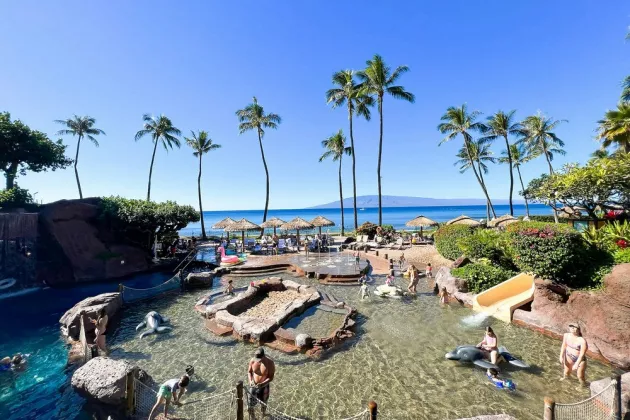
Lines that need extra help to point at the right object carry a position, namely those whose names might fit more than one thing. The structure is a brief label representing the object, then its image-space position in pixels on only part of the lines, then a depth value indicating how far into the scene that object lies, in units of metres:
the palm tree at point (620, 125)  16.88
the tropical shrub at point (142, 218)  19.66
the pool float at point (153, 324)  9.81
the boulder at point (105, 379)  5.75
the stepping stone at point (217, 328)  9.59
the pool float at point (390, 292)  13.20
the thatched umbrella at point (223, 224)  25.48
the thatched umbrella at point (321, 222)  26.08
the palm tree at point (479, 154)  40.66
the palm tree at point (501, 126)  32.84
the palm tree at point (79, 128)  34.19
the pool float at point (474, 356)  7.22
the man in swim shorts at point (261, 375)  5.72
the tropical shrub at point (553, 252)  10.71
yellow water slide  10.38
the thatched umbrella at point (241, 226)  24.81
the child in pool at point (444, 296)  12.30
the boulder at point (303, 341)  8.31
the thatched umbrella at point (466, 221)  26.56
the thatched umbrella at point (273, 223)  25.76
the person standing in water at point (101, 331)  8.43
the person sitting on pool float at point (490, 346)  7.31
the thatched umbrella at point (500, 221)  27.09
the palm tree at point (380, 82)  26.78
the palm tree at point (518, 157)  40.23
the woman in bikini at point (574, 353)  6.55
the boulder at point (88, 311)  9.61
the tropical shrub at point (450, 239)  18.06
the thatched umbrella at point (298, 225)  24.47
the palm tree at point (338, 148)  35.66
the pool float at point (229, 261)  19.60
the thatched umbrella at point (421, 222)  28.47
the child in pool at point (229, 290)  13.84
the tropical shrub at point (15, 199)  19.59
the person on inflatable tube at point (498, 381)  6.34
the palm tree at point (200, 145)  36.97
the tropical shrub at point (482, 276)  12.45
